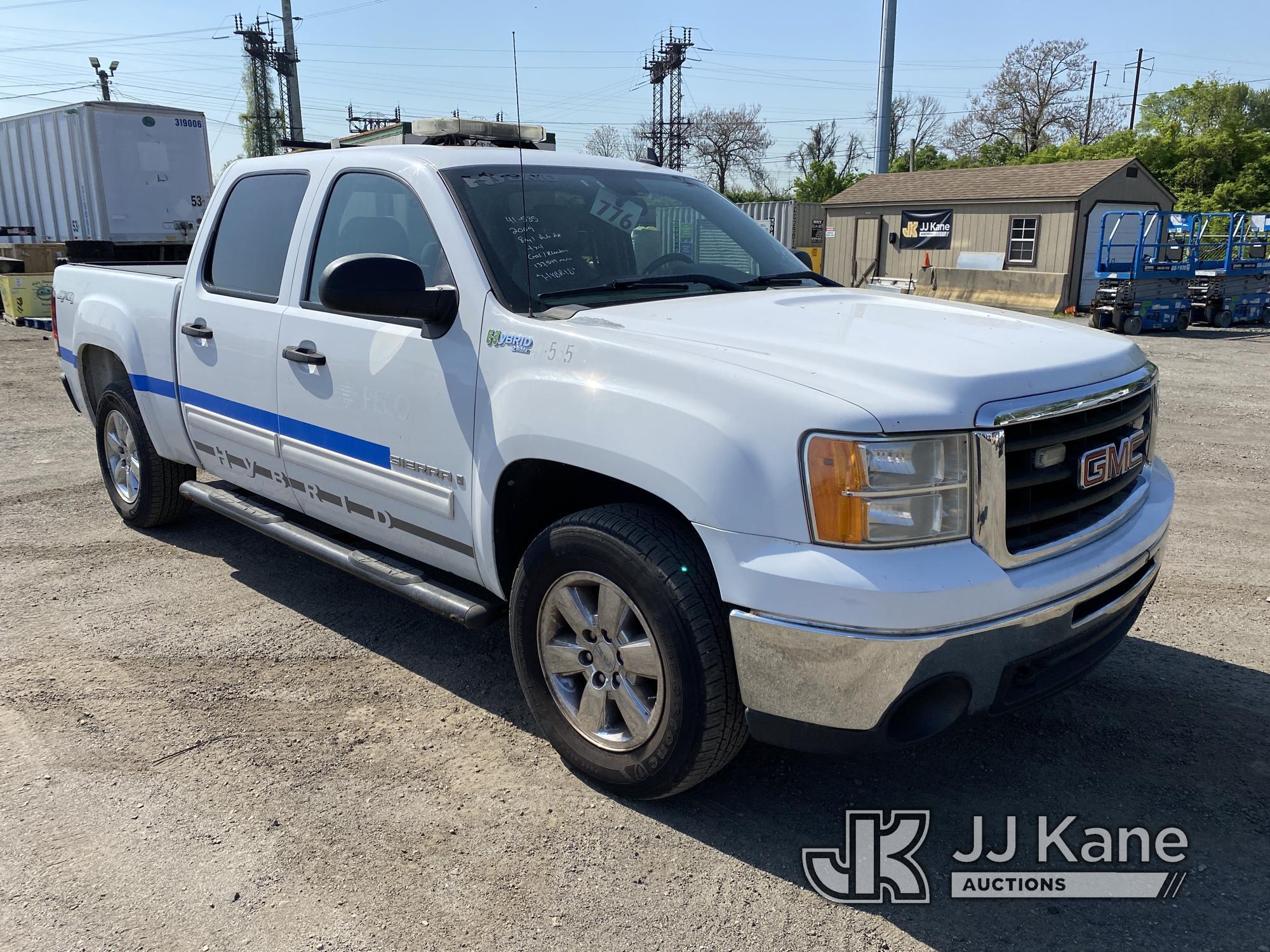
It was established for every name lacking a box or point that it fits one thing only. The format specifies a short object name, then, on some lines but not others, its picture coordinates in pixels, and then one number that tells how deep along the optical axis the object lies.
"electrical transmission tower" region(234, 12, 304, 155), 52.88
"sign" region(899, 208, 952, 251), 27.77
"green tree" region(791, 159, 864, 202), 54.88
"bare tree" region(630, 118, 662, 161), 58.19
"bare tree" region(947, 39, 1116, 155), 63.81
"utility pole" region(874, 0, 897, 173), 20.64
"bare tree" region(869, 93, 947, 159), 71.69
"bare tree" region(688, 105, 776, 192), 71.88
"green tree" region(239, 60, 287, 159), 52.88
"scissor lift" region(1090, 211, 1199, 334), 18.88
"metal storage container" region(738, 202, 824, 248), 35.22
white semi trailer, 16.81
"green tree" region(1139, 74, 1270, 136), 56.41
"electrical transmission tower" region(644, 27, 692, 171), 56.25
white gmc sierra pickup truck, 2.45
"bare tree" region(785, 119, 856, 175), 68.25
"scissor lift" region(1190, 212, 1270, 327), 20.20
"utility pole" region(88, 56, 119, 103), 47.03
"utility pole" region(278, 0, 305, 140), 32.09
